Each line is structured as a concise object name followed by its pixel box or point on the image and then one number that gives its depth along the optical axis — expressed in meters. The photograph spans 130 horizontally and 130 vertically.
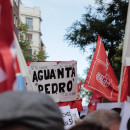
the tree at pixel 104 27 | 18.25
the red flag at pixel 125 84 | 4.49
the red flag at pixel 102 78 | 5.69
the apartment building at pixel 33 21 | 64.88
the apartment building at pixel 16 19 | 32.84
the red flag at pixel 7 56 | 1.78
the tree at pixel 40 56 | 40.84
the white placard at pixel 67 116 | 5.14
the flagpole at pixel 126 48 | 4.30
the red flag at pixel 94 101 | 6.31
